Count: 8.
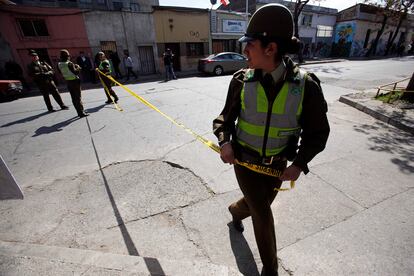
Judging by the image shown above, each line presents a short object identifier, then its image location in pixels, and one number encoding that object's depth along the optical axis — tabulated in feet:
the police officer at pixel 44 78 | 22.77
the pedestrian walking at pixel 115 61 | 50.20
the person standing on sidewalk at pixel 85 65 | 48.55
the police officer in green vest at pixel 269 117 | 5.01
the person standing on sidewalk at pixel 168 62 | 46.83
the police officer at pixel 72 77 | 20.74
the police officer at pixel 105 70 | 25.04
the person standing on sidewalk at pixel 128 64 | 49.39
